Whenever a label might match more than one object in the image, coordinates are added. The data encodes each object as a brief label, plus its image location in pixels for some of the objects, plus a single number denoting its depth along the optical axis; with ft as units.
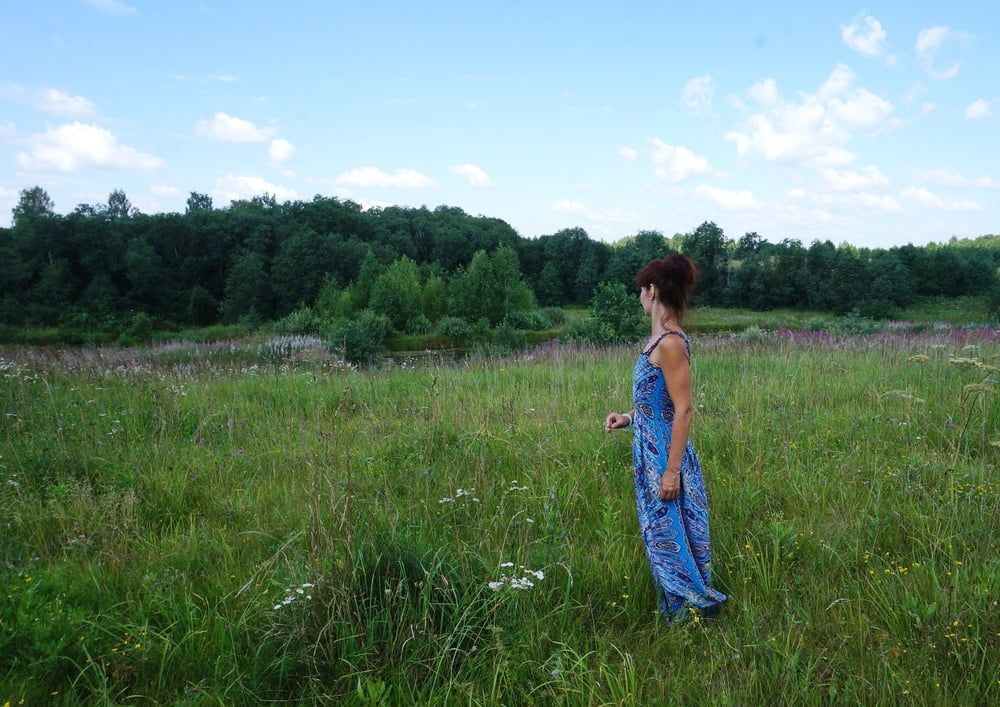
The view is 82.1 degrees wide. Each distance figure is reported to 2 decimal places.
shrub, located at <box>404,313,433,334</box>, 137.28
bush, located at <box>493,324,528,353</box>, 72.25
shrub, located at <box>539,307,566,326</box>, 166.40
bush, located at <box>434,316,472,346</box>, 124.36
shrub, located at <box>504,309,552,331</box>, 142.00
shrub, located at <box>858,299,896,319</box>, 187.42
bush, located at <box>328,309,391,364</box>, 55.31
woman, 9.36
